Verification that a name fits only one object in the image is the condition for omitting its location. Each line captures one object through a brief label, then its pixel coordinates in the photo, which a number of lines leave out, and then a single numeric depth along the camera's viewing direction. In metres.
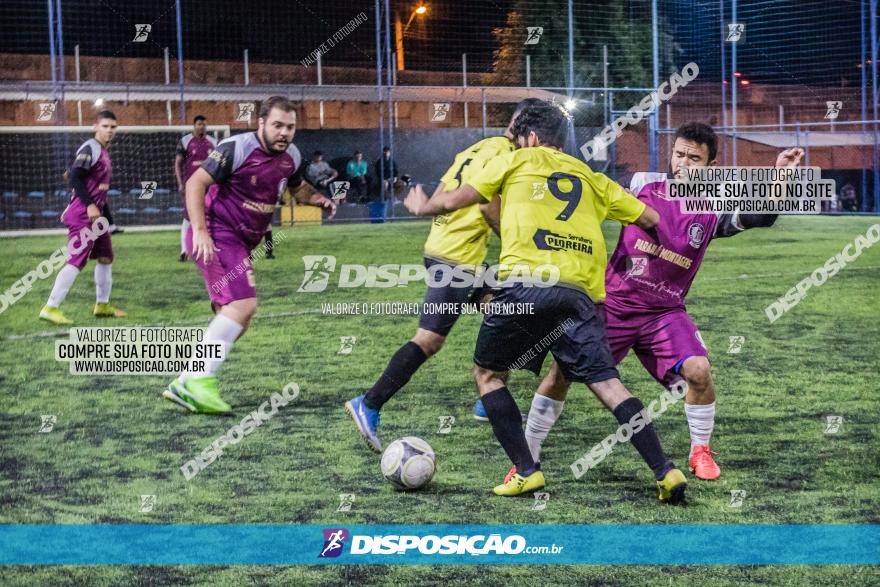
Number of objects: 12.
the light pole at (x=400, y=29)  31.06
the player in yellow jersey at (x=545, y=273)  4.82
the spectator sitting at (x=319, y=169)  25.05
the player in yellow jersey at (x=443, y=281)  5.94
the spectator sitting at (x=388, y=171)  25.20
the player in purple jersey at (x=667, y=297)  5.38
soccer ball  5.01
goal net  23.09
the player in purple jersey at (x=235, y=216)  6.86
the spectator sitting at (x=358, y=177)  26.00
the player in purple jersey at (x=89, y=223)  10.93
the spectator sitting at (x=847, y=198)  27.14
